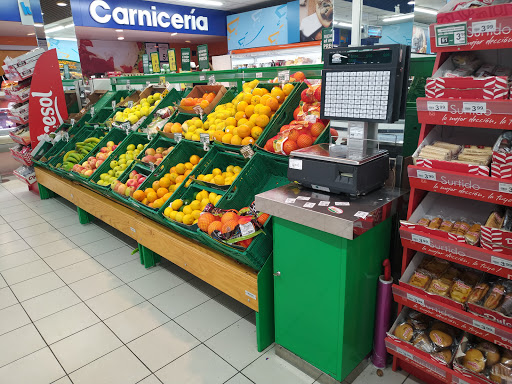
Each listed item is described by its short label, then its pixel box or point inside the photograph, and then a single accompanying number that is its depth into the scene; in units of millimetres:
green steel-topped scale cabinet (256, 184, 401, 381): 1930
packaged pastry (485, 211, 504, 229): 1833
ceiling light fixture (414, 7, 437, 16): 2026
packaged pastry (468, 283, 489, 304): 1929
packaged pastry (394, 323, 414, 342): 2150
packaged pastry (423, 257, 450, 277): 2191
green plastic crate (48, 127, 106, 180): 5469
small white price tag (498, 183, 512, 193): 1626
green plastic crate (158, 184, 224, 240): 2815
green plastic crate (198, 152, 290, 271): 2369
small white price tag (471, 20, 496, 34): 1612
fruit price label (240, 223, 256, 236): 2328
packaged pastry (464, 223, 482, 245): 1831
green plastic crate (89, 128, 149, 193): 4297
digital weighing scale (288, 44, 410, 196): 1979
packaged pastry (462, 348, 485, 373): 1879
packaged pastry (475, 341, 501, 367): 1902
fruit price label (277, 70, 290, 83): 3293
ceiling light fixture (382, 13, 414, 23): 2308
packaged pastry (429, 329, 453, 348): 2055
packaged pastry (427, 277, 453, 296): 2035
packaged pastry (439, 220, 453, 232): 2021
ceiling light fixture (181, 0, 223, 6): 10973
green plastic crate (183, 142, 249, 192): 3219
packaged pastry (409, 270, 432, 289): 2109
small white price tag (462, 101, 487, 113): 1670
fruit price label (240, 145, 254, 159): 2855
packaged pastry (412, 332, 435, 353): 2066
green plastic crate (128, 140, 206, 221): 3474
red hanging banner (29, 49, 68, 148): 5852
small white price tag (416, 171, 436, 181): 1856
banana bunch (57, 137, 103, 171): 5070
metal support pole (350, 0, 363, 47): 2494
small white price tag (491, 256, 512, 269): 1697
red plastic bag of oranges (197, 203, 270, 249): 2340
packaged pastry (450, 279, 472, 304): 1979
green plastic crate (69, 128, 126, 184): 4824
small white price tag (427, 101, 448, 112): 1783
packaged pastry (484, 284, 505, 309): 1860
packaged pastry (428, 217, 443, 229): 2031
